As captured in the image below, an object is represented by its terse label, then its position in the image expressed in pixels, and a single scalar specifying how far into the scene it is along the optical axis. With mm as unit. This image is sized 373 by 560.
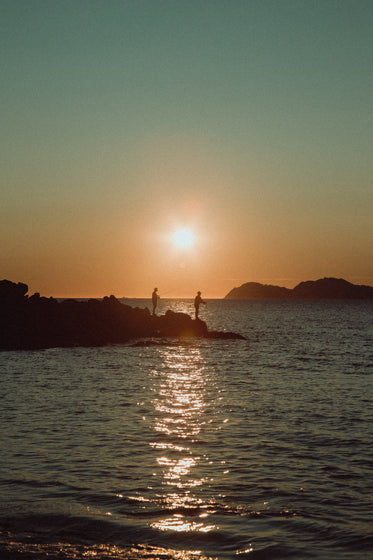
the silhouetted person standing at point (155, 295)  61000
